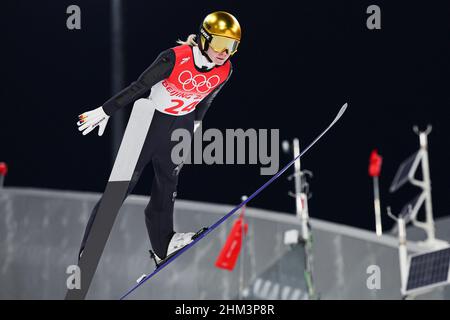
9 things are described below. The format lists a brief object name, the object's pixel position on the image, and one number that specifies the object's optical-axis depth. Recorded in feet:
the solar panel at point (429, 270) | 50.93
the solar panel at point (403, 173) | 61.31
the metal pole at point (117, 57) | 54.05
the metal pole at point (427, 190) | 61.46
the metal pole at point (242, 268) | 66.33
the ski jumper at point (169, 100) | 36.24
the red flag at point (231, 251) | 50.52
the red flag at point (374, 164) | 57.77
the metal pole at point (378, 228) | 41.39
